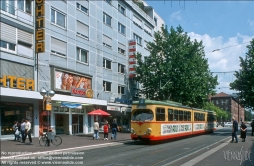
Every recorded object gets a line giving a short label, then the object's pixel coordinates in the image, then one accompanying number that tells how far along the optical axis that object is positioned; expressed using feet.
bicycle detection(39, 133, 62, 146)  63.10
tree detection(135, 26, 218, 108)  127.95
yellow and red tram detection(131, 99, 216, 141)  68.74
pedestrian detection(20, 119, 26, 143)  67.29
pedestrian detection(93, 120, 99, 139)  82.58
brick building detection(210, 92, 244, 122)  427.74
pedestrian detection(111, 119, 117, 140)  83.20
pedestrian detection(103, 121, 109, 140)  81.92
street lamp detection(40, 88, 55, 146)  63.70
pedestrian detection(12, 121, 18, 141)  72.10
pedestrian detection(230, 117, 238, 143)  71.97
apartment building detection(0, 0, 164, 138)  75.92
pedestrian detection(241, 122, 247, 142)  74.49
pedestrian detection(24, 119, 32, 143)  65.69
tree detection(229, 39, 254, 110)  117.91
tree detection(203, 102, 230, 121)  293.49
